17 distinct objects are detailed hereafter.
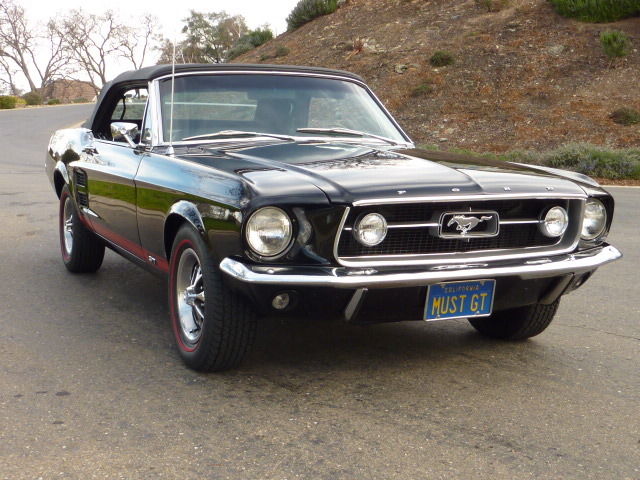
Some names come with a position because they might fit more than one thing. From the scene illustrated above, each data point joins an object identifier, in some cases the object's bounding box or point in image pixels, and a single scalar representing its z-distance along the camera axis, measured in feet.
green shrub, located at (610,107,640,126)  69.82
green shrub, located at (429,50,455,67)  89.25
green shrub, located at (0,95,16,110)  153.07
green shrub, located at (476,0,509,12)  97.58
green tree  168.76
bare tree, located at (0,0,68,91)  240.32
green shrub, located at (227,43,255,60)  124.16
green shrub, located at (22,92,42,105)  177.78
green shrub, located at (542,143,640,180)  52.70
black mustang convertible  12.06
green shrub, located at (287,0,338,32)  113.80
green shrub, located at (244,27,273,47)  125.39
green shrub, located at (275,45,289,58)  106.22
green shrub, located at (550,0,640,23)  86.53
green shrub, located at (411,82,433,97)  85.05
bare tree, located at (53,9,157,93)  250.98
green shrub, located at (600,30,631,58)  81.00
